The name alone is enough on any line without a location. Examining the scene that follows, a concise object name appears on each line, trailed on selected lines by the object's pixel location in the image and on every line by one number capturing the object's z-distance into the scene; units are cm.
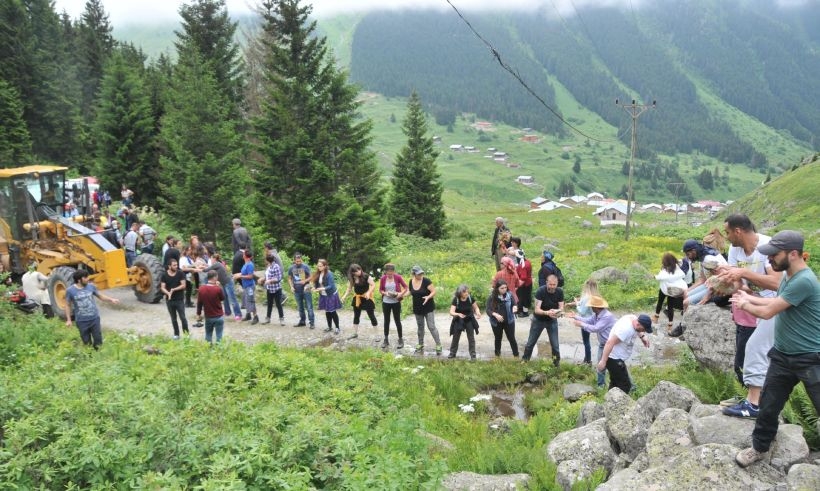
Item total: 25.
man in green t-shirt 506
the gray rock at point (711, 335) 886
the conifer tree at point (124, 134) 3419
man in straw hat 984
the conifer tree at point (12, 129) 3775
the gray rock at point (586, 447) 681
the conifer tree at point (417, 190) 3788
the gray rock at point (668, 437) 606
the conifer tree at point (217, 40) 3319
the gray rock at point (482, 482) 640
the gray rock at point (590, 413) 802
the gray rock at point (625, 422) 679
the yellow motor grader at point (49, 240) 1552
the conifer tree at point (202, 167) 2166
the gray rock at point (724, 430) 595
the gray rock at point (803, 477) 503
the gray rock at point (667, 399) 727
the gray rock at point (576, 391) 992
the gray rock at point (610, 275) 1786
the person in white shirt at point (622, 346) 842
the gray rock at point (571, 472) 650
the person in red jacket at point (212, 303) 1190
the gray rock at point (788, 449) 546
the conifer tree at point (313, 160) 2136
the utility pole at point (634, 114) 3701
